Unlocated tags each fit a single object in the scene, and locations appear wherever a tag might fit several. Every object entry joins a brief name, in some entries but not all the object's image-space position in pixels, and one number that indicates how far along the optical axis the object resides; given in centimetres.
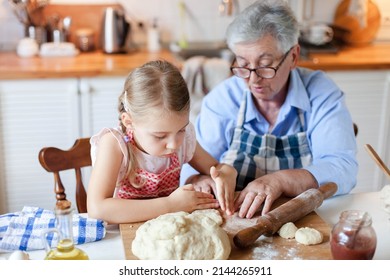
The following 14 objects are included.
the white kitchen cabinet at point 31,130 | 268
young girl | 139
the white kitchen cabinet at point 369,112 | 296
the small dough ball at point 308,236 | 129
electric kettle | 300
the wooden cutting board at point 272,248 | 125
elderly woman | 175
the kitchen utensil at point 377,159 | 150
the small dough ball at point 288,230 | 132
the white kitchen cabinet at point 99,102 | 272
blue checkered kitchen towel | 127
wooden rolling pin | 126
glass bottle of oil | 105
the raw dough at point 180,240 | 120
